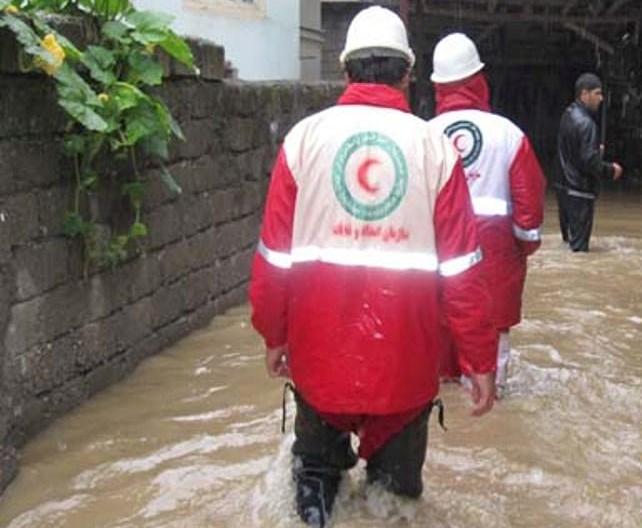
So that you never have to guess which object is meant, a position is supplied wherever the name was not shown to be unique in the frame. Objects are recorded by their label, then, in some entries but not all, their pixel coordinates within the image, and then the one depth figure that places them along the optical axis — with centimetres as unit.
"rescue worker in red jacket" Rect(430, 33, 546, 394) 507
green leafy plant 493
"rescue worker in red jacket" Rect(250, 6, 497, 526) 329
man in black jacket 1027
